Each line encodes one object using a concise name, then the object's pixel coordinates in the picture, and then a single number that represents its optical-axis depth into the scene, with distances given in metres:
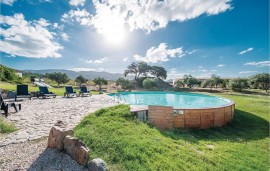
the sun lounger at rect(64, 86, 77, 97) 15.68
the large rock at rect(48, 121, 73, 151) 3.96
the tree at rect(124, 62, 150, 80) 45.25
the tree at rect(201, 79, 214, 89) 38.93
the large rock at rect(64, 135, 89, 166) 3.56
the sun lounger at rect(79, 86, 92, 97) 17.12
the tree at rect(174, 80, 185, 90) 36.56
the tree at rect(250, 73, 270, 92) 36.50
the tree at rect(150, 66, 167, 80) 47.44
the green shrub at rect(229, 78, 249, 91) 32.03
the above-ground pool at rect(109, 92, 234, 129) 7.34
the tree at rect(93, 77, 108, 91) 31.23
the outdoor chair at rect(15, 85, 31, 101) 12.32
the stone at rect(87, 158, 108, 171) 3.34
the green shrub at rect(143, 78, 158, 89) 33.66
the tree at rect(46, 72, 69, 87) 34.06
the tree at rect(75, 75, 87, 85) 36.34
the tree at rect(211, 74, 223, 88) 38.49
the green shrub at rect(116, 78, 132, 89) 30.58
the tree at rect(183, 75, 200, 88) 39.31
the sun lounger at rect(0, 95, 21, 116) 7.21
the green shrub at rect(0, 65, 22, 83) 32.12
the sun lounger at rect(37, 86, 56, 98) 14.01
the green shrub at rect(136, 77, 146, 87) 39.77
